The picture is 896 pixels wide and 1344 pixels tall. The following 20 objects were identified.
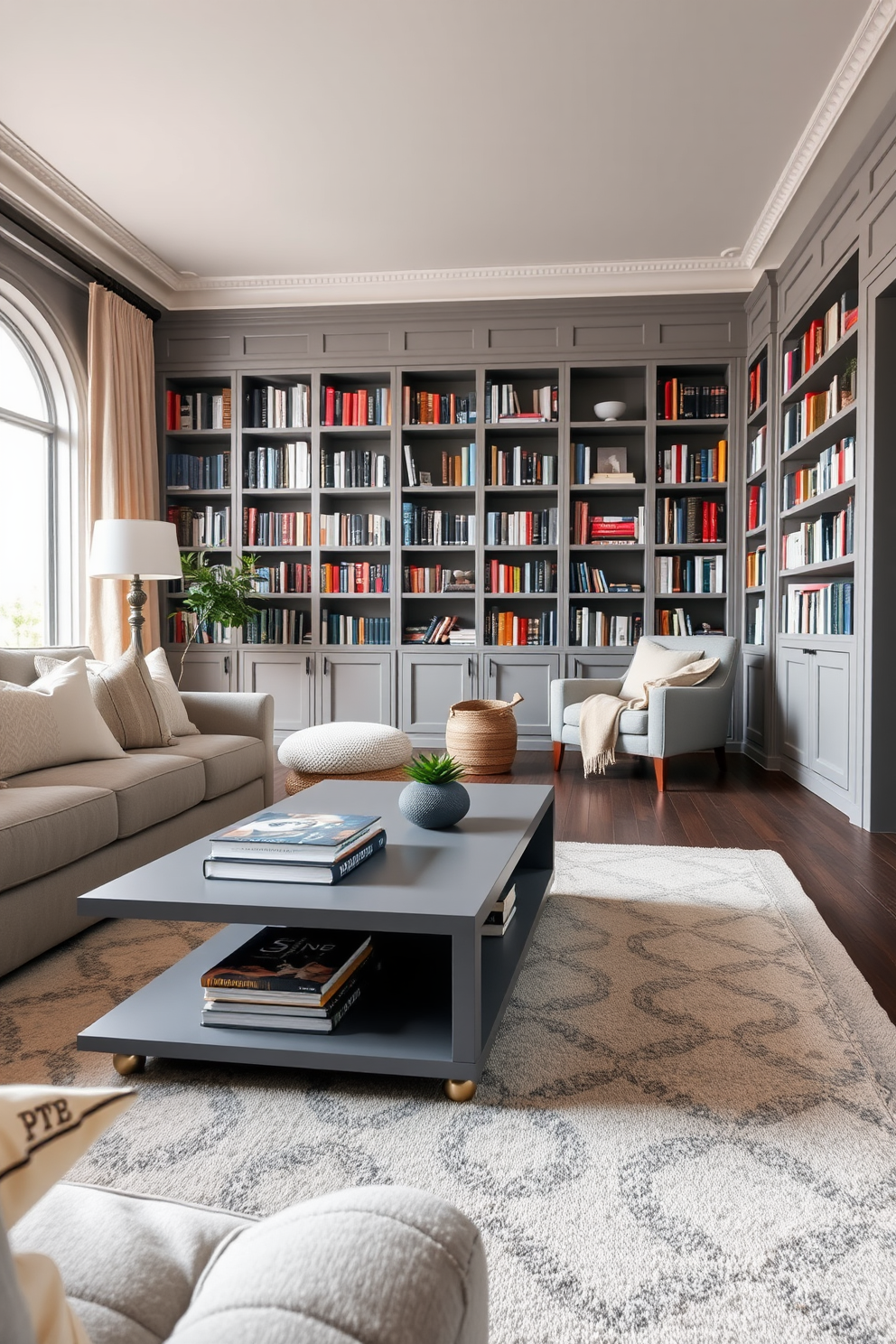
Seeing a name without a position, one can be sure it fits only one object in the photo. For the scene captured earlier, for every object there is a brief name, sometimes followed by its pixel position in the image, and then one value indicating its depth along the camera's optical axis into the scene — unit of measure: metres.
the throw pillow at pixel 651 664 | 5.17
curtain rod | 4.61
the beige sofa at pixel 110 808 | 2.15
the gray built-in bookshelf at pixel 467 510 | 5.97
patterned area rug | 1.11
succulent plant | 2.15
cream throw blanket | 4.88
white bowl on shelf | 5.89
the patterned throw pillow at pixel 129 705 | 3.30
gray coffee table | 1.53
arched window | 5.04
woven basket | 5.09
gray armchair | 4.75
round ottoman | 4.17
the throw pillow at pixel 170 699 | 3.58
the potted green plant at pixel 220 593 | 5.83
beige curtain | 5.43
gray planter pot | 2.16
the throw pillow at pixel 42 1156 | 0.42
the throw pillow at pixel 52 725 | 2.71
